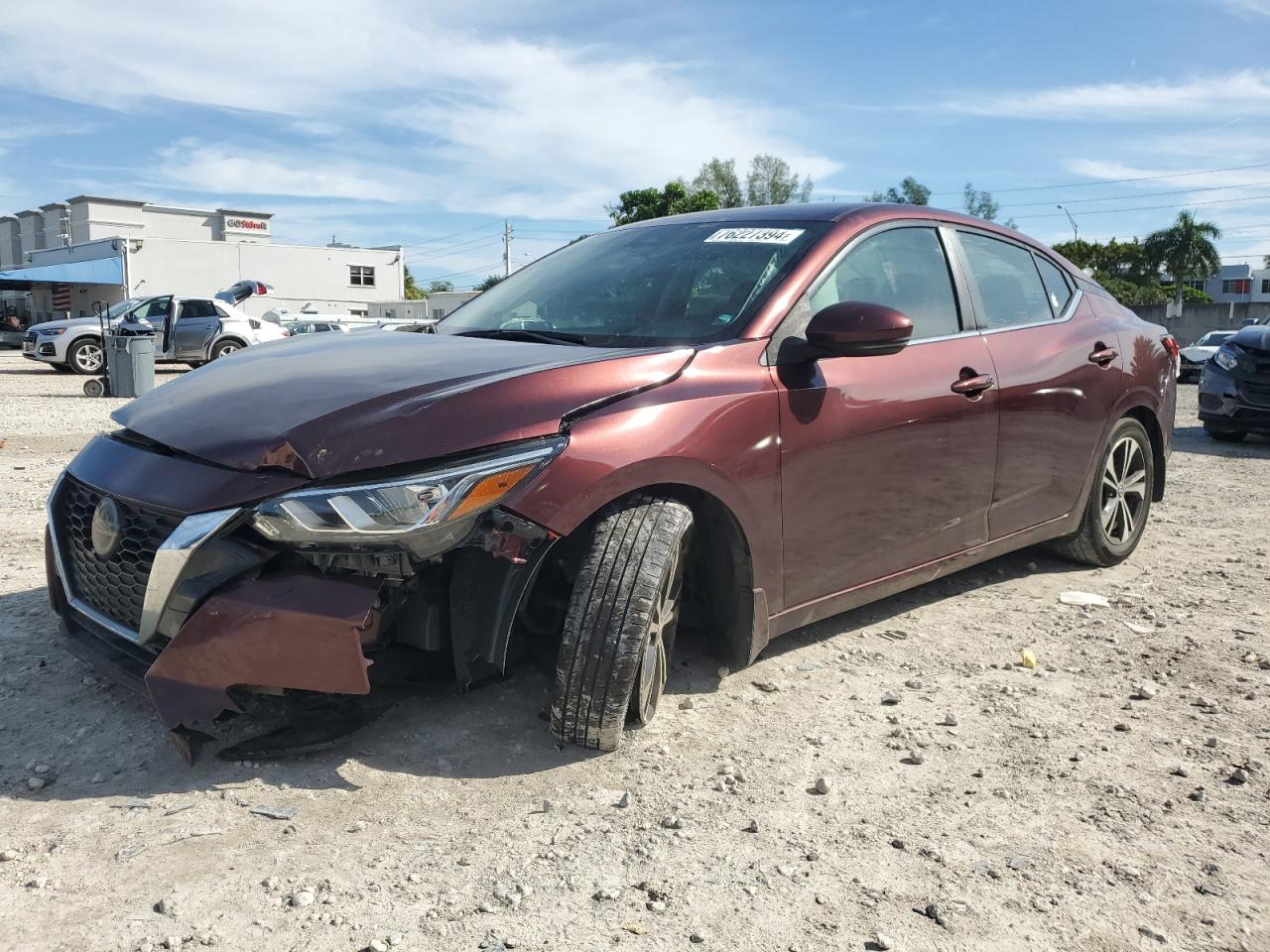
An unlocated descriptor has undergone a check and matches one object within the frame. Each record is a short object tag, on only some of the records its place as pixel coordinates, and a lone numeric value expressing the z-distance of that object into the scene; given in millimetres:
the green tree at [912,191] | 72000
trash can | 15078
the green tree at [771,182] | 79938
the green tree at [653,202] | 46219
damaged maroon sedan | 2477
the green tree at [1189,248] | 64062
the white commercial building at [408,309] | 55000
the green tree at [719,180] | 78250
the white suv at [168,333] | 20938
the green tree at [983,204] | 79188
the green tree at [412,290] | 102856
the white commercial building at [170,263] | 47781
